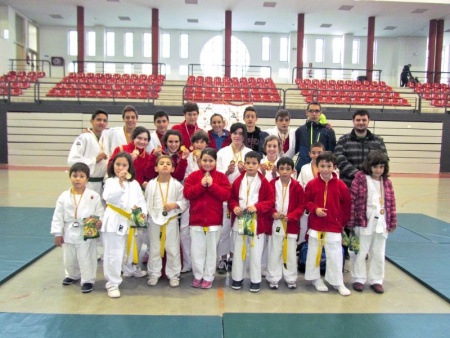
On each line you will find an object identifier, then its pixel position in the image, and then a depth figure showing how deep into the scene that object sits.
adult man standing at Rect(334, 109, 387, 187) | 4.29
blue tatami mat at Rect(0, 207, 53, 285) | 4.26
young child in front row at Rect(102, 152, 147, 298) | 3.62
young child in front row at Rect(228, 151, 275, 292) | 3.79
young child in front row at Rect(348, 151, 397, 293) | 3.84
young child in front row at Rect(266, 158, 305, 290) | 3.91
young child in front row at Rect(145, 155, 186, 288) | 3.93
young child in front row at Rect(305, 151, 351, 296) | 3.80
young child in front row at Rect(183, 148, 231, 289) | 3.83
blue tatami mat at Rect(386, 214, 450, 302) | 4.11
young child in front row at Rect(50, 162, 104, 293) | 3.69
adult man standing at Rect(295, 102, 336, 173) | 4.77
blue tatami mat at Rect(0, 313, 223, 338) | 2.84
